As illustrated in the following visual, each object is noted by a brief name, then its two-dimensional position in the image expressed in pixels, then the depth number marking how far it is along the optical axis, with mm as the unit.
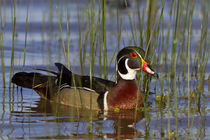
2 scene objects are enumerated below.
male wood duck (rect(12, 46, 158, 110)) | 15867
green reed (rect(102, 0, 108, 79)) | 15333
